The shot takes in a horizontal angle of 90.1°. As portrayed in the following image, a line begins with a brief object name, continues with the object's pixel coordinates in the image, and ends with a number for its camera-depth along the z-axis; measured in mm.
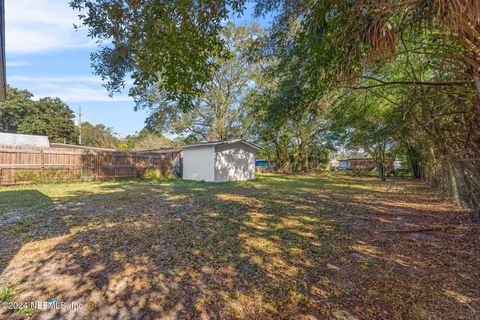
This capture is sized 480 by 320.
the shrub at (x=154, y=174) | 14023
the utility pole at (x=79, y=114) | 27031
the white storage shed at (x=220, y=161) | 13352
